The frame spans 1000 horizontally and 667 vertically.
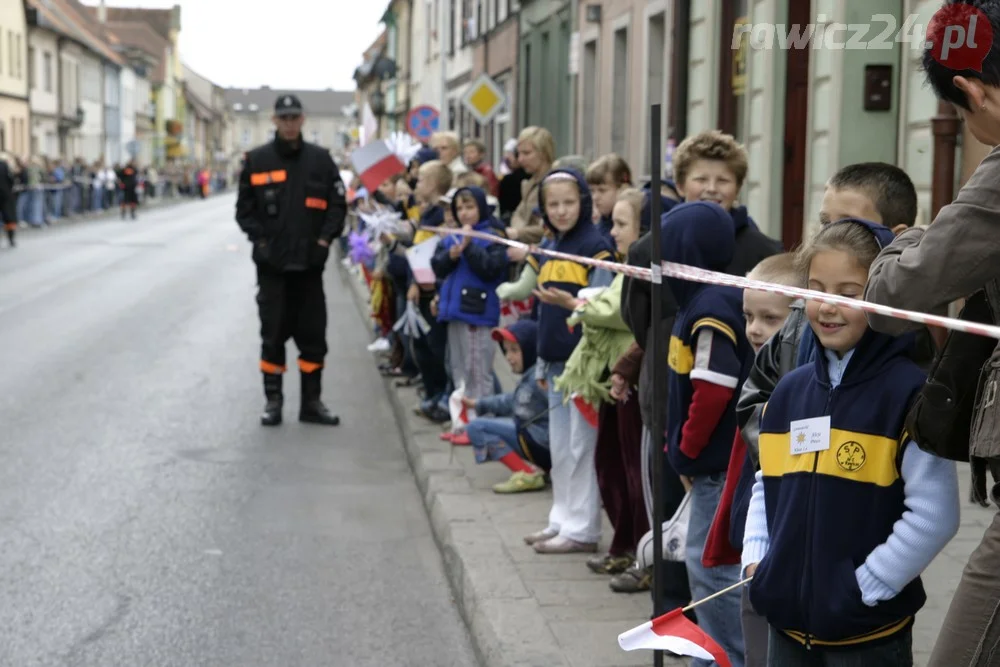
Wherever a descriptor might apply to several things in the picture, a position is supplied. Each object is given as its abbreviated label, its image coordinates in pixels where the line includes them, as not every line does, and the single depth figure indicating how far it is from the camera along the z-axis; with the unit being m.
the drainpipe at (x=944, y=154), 9.63
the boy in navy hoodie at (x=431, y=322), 10.33
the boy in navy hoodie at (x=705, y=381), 4.71
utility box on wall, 11.56
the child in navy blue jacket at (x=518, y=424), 7.57
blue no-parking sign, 23.88
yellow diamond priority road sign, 23.11
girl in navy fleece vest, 3.37
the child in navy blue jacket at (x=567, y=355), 6.79
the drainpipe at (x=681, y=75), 16.67
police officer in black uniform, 10.63
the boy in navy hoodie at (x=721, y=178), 5.66
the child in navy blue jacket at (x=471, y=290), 9.24
